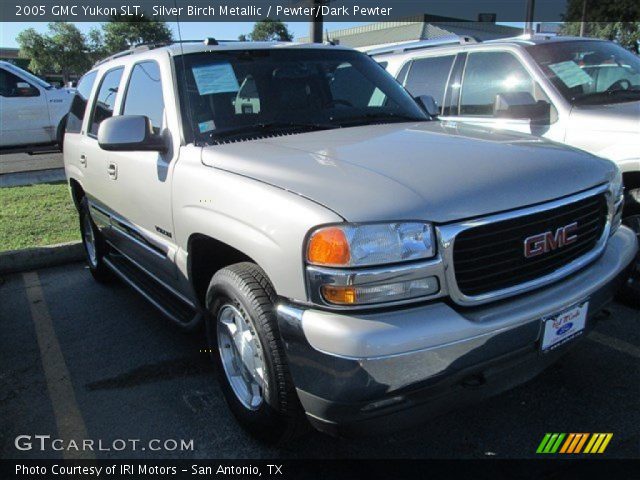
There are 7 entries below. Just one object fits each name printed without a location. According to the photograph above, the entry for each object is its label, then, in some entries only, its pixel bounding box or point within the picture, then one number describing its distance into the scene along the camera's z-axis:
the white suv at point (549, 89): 3.90
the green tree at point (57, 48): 58.03
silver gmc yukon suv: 1.95
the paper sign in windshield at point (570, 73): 4.45
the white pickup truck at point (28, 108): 11.16
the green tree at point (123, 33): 53.31
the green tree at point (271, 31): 60.31
